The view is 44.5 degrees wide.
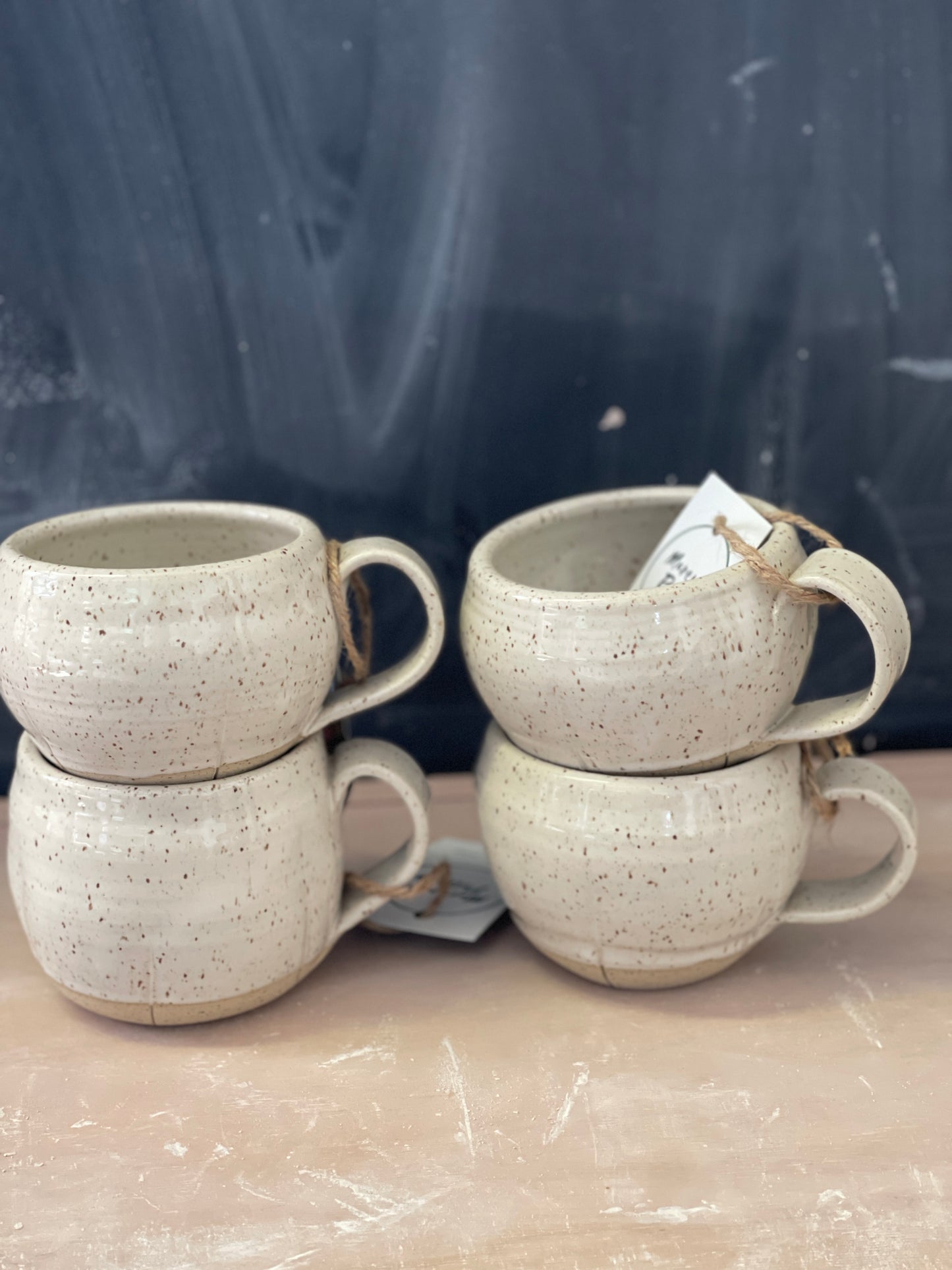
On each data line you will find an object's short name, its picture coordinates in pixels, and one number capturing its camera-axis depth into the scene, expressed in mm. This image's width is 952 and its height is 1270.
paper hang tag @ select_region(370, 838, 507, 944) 667
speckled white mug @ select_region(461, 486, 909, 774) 538
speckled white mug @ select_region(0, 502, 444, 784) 521
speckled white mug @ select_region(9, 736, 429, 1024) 556
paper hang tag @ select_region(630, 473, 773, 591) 612
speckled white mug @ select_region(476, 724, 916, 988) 567
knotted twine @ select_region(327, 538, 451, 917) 591
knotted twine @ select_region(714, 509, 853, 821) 551
